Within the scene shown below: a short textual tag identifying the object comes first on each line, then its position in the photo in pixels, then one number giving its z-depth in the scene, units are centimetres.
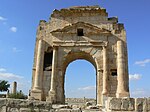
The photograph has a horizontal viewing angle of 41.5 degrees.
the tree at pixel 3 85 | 3671
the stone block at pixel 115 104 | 630
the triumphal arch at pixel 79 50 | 1586
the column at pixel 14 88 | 2809
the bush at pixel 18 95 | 2447
